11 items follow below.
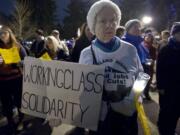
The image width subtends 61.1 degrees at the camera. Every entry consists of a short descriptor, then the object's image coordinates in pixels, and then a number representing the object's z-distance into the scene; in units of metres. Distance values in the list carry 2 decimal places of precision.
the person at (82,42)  2.63
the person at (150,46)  3.79
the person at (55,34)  4.18
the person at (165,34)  3.95
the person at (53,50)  2.87
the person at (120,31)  2.90
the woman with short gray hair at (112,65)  1.07
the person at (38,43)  3.98
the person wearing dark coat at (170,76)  2.06
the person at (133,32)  2.55
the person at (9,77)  2.38
